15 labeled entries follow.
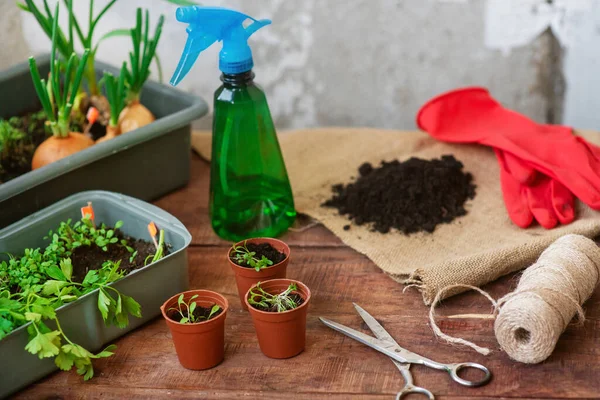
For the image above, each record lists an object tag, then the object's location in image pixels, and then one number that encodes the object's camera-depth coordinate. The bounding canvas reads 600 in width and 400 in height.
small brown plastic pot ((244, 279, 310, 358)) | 1.07
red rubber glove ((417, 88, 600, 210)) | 1.27
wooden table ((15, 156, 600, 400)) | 1.05
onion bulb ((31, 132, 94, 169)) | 1.29
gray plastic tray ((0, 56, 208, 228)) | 1.22
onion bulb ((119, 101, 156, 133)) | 1.35
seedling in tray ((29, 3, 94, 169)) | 1.27
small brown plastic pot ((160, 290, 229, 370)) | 1.07
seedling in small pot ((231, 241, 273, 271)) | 1.14
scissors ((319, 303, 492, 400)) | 1.05
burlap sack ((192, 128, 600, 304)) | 1.17
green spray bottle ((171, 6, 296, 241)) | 1.22
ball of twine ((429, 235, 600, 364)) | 1.05
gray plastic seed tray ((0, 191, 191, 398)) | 1.06
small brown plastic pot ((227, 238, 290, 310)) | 1.14
